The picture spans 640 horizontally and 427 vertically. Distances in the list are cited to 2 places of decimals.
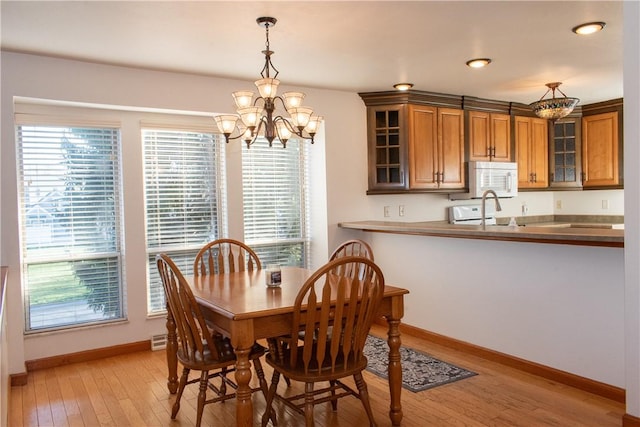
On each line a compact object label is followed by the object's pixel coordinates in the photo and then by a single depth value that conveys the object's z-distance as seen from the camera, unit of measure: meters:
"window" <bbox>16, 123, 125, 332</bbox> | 3.60
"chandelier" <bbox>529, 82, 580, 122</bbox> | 4.15
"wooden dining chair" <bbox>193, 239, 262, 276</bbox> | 3.27
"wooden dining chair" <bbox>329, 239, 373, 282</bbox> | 3.05
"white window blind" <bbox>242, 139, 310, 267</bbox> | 4.52
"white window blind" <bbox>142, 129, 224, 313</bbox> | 4.07
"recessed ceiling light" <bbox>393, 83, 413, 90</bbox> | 4.51
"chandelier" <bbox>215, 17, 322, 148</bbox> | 2.59
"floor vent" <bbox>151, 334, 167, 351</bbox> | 4.00
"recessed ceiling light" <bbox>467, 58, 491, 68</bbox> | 3.70
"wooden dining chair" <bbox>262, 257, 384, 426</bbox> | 2.17
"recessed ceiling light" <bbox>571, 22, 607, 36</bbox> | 2.96
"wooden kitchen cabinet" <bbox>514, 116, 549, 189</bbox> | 5.64
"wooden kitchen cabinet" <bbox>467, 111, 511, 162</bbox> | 5.25
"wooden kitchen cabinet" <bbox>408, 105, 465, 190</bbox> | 4.84
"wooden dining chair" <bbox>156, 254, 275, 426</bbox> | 2.37
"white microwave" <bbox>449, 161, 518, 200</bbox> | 5.16
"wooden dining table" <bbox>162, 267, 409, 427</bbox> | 2.13
